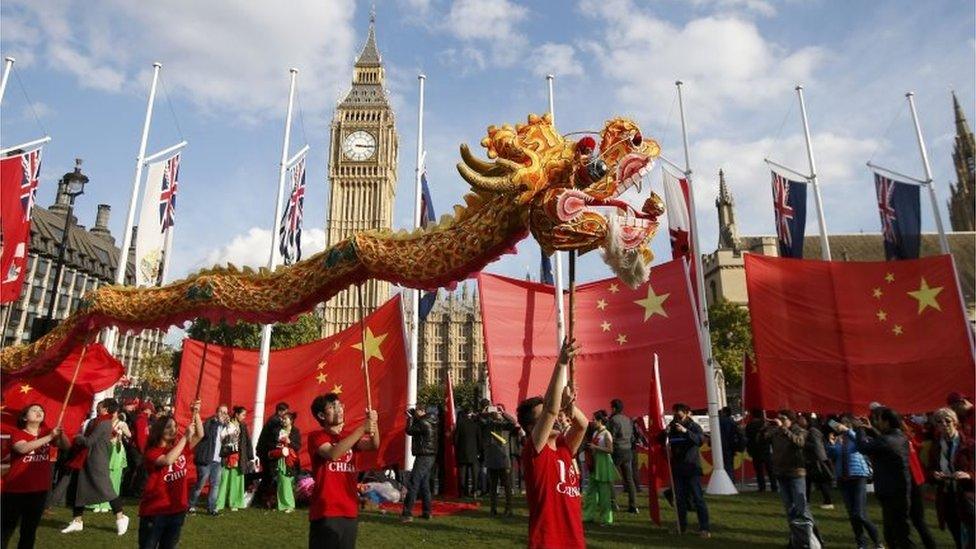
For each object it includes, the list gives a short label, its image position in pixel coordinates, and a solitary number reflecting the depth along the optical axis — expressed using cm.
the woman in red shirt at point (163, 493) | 545
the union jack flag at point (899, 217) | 1447
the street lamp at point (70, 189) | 1458
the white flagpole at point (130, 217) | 1447
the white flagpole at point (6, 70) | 1321
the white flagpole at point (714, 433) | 1271
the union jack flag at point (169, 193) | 1458
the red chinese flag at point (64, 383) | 827
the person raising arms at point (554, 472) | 377
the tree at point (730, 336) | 3809
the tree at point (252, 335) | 4266
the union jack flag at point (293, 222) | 1503
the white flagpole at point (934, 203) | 1408
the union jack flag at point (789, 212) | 1506
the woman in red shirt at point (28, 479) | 588
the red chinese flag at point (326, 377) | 1162
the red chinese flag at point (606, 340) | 1268
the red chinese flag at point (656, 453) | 903
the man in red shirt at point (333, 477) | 464
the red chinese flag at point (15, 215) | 1033
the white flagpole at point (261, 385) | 1252
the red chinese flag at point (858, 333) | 1221
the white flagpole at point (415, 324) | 1298
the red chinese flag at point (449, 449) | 1338
